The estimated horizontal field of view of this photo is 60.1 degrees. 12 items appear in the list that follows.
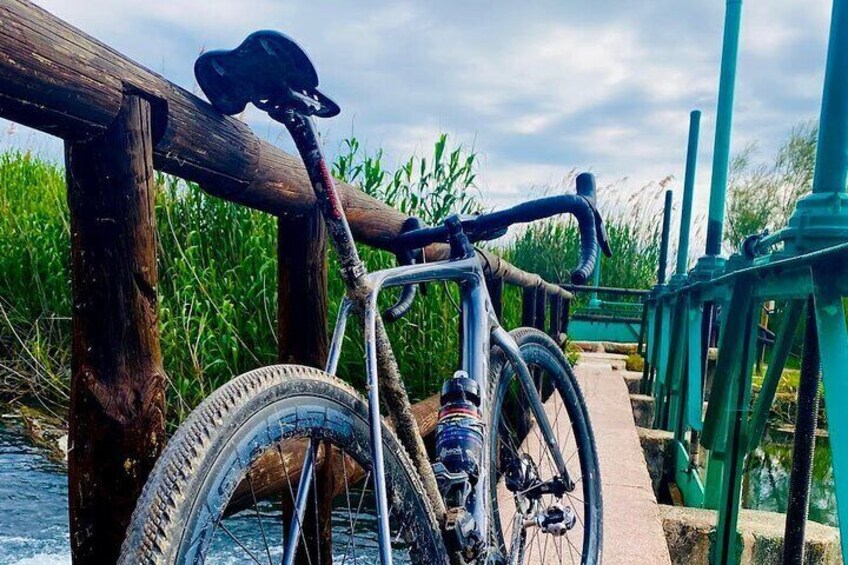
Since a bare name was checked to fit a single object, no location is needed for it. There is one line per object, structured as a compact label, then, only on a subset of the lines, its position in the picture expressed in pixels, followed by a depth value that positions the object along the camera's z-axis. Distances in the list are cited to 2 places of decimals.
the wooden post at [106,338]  0.84
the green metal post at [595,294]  10.49
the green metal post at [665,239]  8.59
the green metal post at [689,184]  6.33
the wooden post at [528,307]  4.09
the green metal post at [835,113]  1.56
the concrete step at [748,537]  2.14
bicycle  0.74
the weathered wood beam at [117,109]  0.69
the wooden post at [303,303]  1.42
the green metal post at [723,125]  4.42
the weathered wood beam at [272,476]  1.06
